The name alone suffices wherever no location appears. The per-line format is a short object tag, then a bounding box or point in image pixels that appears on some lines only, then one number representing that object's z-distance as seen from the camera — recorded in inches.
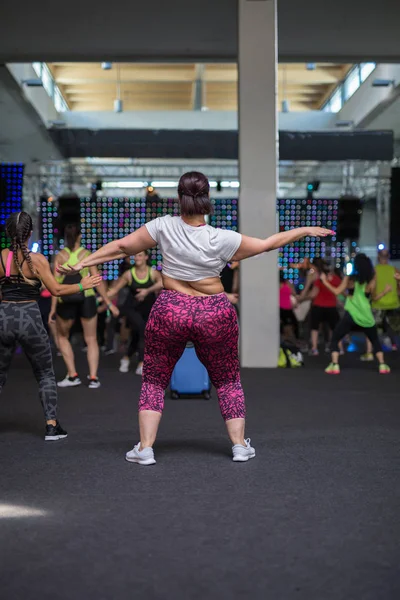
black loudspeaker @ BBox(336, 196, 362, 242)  687.1
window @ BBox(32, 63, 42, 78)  669.2
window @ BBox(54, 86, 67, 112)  794.2
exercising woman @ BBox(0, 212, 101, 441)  237.3
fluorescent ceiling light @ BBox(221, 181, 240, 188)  1026.2
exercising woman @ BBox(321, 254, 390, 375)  414.9
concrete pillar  442.6
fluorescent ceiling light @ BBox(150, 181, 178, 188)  1012.5
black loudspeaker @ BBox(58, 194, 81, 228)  670.5
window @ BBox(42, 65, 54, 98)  732.7
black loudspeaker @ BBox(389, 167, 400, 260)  674.2
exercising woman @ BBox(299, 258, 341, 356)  522.3
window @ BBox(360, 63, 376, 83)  677.3
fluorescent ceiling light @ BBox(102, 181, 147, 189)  991.9
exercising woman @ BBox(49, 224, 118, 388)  354.0
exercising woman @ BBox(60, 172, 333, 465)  202.8
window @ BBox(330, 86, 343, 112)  796.1
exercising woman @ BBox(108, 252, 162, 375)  403.5
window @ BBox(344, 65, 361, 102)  727.7
